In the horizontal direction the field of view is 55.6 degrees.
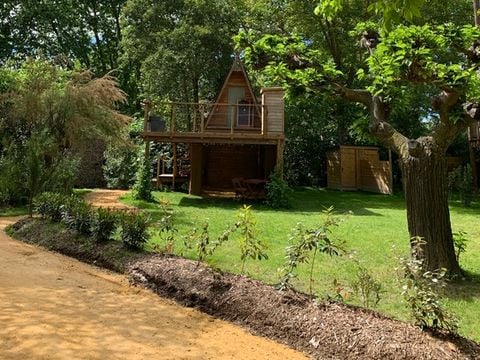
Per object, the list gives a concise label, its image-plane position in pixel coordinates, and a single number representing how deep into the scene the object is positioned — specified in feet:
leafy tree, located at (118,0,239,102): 74.49
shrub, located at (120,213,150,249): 24.09
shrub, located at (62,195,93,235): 27.32
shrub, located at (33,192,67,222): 31.19
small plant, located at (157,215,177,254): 23.38
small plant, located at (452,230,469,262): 21.84
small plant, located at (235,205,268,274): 19.21
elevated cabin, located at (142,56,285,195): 51.98
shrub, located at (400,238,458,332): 13.69
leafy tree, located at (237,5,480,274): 18.12
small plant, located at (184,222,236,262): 19.92
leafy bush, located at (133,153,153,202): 50.88
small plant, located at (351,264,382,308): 16.90
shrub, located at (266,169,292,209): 49.96
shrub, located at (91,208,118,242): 25.91
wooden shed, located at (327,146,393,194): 74.38
